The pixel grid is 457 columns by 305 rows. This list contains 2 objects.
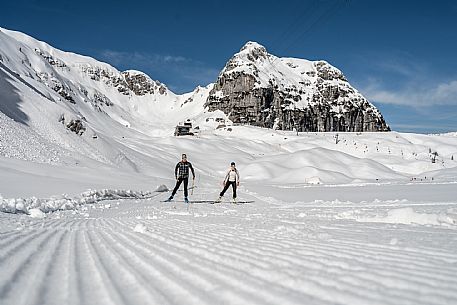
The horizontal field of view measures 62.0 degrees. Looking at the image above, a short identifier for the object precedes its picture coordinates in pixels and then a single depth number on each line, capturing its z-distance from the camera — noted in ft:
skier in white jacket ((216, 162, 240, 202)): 57.38
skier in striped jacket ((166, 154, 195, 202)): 56.08
